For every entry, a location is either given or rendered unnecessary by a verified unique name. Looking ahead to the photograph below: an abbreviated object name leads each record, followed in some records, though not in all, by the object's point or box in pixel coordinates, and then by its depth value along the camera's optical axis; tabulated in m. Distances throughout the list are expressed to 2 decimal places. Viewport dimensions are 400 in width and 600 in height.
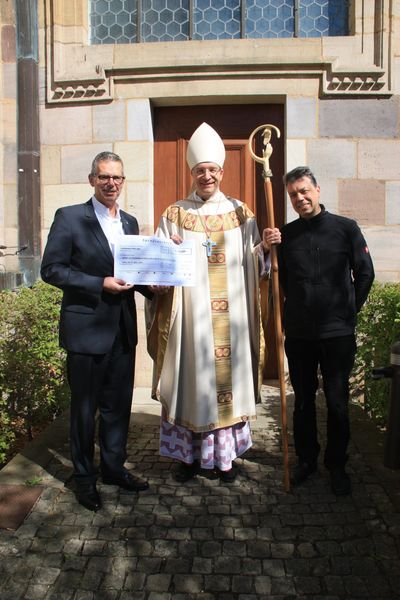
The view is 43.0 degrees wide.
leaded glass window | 5.59
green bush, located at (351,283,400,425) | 3.96
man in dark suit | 2.95
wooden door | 5.59
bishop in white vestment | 3.33
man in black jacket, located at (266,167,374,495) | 3.12
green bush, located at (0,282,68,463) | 3.79
